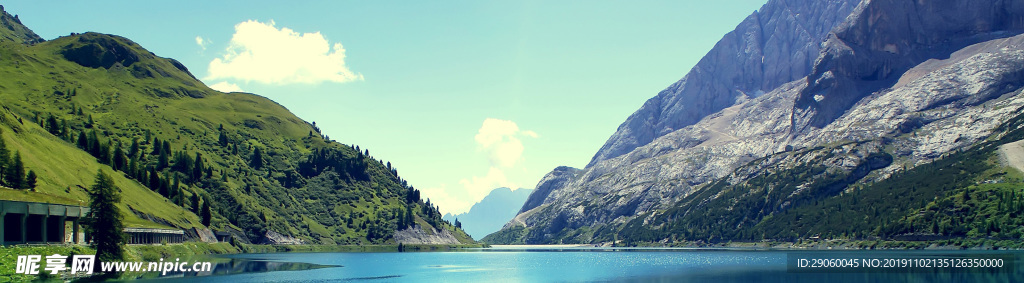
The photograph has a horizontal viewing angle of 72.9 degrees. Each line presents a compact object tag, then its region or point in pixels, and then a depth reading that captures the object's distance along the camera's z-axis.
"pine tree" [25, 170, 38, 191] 119.85
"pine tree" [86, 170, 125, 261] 100.00
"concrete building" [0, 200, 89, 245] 98.82
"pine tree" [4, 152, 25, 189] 114.88
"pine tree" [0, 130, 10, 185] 115.12
